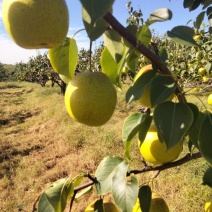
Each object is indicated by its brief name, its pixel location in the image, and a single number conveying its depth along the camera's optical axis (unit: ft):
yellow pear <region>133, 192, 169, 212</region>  2.75
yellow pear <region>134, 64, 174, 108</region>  2.38
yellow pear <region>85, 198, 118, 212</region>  2.85
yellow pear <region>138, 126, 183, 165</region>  2.50
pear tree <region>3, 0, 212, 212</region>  1.77
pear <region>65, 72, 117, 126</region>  2.03
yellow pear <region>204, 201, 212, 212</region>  2.61
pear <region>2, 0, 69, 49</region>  1.50
